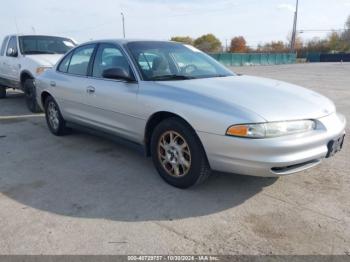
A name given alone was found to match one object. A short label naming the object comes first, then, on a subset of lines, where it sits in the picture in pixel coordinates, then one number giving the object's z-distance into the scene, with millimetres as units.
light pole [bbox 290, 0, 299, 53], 56809
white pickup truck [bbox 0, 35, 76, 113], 7848
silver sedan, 2984
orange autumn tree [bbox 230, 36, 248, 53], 88525
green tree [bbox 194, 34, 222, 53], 86462
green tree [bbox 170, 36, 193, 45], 81756
